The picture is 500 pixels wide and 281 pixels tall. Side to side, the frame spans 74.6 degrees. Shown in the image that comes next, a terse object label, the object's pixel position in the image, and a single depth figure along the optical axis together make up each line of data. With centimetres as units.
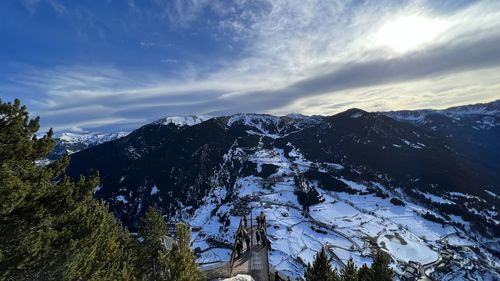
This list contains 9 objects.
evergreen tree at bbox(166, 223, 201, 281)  1816
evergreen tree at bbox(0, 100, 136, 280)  1650
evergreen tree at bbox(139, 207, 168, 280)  4647
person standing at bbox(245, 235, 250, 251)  3225
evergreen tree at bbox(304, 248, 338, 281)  3322
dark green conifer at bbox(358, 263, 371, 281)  3428
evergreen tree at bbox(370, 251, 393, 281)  3353
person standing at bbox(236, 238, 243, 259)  3053
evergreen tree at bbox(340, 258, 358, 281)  3296
